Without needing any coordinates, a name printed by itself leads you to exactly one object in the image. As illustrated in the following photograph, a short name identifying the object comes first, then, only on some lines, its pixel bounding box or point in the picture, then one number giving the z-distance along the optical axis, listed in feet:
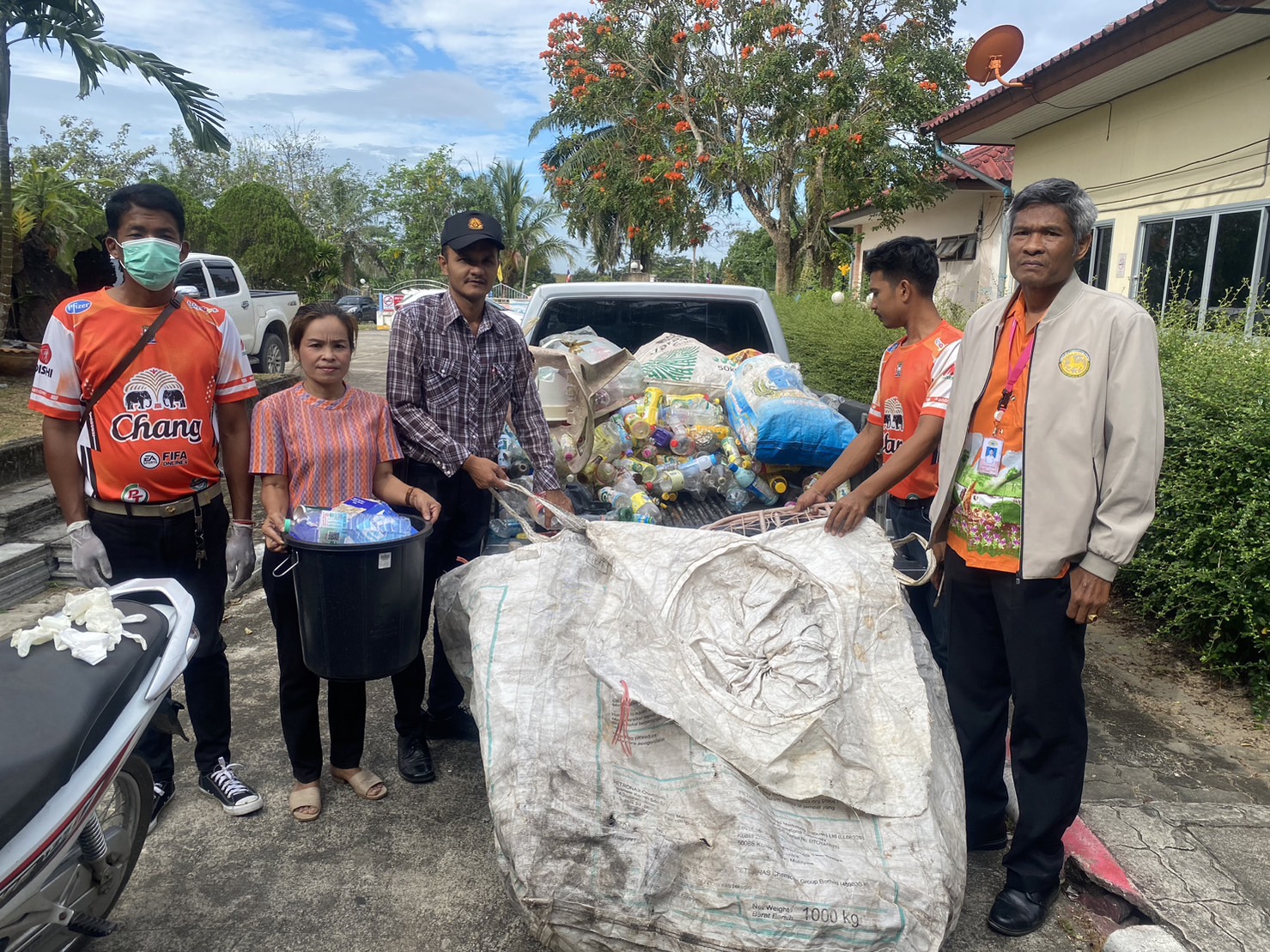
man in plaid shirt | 10.96
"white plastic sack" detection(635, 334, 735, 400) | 14.38
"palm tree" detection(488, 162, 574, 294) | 145.69
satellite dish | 27.22
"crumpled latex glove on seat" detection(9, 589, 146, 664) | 7.16
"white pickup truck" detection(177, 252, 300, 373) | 41.78
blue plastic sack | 12.27
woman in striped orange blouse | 10.07
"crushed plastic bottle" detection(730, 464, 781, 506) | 13.05
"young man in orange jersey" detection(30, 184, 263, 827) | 9.26
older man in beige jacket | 7.76
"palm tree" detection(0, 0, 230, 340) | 25.45
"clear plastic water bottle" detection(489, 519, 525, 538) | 12.84
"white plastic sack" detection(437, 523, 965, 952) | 7.02
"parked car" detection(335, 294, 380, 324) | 124.47
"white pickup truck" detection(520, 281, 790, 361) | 16.16
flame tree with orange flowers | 45.52
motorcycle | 6.28
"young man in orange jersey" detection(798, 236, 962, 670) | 10.81
